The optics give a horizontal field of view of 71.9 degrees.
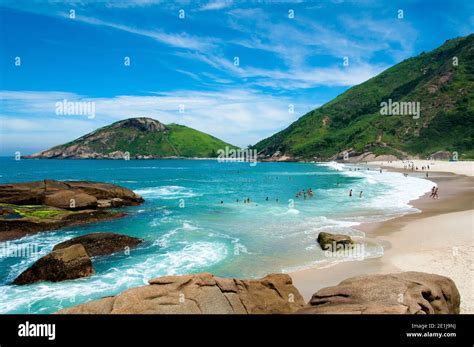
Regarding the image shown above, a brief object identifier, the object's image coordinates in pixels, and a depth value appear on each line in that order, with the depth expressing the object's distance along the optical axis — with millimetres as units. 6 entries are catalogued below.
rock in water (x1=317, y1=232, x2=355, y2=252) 24281
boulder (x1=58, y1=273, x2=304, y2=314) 9789
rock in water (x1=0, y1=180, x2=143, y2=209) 41531
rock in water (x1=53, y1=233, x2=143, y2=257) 25219
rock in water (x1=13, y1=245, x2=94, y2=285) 19375
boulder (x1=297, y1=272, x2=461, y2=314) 8602
